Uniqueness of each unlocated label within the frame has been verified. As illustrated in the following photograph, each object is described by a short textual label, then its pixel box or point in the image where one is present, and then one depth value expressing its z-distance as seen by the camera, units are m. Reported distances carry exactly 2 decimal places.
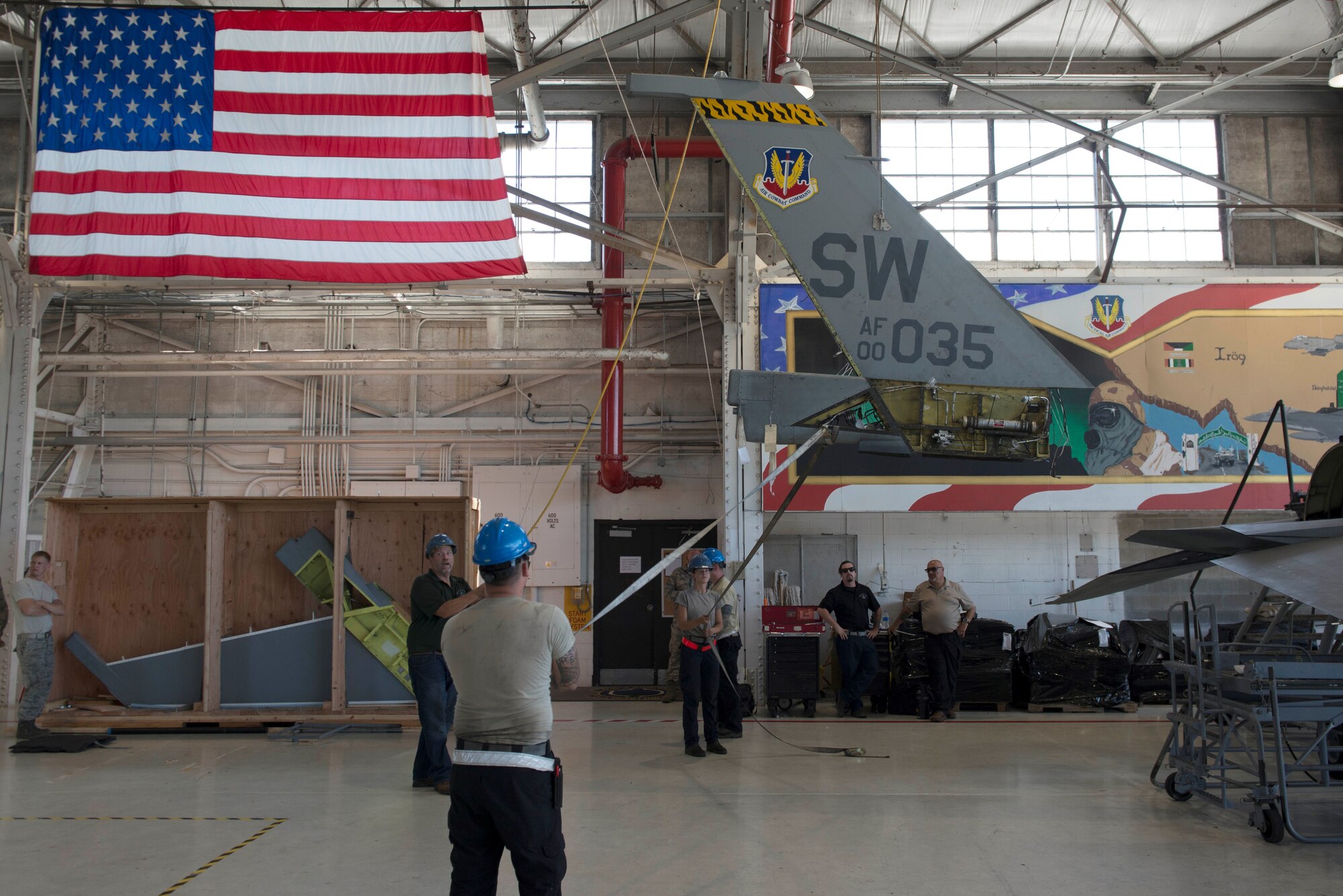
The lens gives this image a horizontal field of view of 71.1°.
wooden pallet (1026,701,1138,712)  9.99
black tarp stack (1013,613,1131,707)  9.95
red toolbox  9.77
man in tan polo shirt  9.38
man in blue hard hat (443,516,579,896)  2.87
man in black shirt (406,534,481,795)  5.87
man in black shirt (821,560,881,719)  9.76
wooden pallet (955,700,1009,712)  10.19
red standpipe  11.83
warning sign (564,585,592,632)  12.80
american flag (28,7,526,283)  7.57
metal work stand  5.12
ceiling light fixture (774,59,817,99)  8.80
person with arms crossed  7.79
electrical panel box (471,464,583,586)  12.77
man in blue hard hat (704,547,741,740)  7.86
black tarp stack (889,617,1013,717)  9.93
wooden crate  8.73
